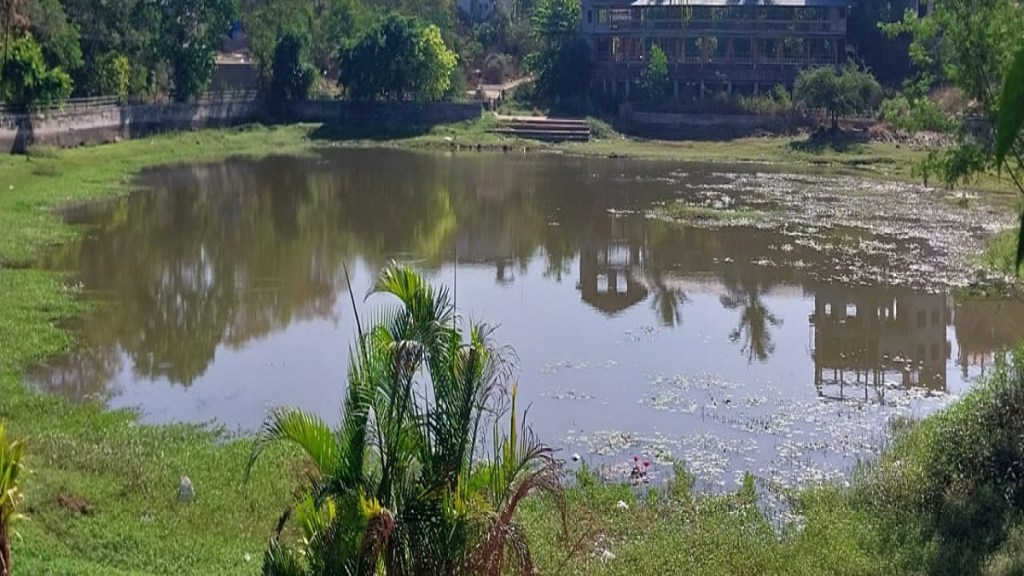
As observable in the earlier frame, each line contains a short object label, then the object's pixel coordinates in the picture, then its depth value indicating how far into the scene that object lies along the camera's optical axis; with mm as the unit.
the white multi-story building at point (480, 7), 92812
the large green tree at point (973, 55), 16844
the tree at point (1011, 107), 8422
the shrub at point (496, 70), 72875
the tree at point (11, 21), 38625
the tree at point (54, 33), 41219
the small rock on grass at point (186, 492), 12211
